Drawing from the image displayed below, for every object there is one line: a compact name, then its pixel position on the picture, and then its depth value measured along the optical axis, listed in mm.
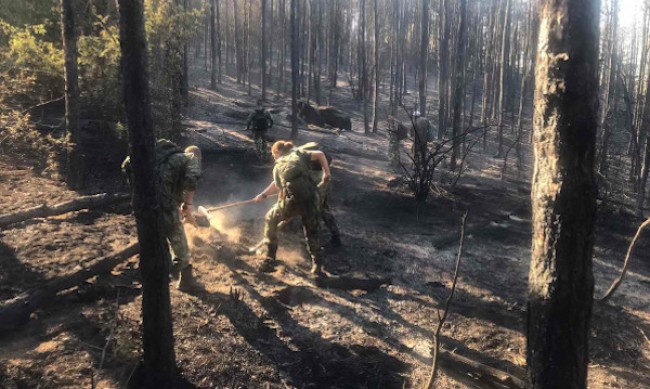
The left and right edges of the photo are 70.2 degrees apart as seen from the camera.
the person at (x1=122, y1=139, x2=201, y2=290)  5539
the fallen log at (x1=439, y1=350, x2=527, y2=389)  4031
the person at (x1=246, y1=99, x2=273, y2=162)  13562
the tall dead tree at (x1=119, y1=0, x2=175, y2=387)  3453
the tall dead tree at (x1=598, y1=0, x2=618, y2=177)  11094
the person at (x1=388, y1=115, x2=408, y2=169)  14056
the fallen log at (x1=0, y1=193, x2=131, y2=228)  6381
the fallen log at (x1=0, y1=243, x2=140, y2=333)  4273
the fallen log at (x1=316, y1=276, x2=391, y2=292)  6230
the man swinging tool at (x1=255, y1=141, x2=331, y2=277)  6348
